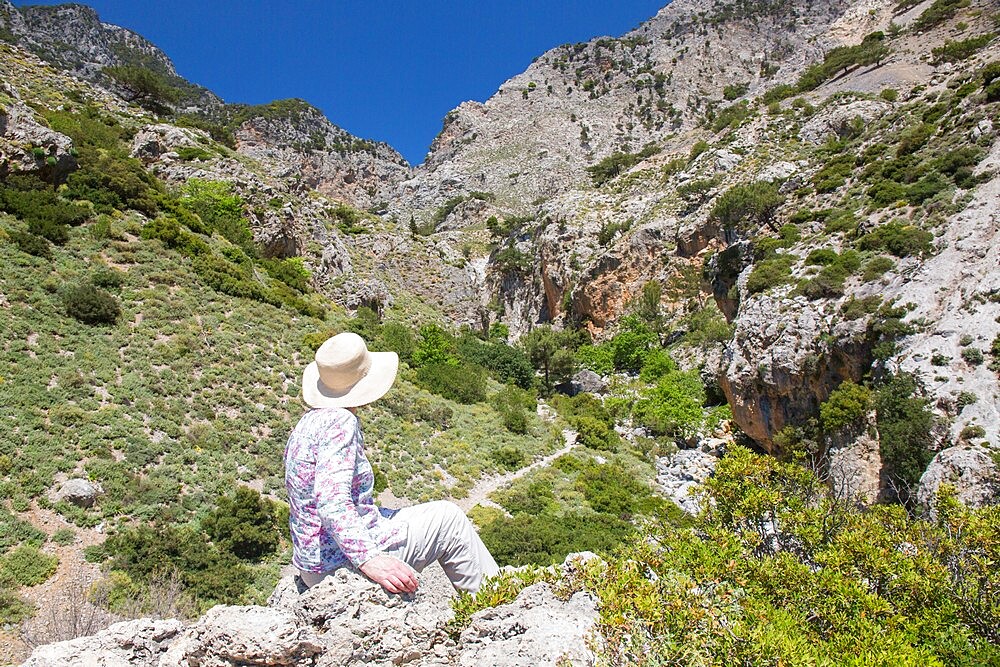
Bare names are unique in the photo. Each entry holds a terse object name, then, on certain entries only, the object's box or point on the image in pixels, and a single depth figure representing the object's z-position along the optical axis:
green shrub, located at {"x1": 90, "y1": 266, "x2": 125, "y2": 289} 16.77
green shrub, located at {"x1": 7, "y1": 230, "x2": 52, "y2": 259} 16.30
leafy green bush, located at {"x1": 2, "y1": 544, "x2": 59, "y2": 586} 7.55
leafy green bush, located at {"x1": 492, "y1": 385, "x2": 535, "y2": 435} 22.86
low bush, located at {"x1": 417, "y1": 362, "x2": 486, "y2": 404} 24.48
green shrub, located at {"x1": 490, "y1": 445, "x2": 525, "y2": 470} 19.17
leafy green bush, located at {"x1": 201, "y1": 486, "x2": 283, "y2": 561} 10.10
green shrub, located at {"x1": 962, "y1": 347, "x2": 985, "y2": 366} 10.94
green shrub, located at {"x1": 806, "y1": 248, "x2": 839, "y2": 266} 18.46
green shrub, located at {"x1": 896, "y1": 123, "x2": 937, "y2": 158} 22.42
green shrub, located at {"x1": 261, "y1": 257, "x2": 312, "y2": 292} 26.66
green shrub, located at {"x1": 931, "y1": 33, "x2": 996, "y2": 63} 32.09
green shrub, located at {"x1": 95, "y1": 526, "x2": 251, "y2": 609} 8.48
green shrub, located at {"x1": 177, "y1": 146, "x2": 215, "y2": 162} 30.33
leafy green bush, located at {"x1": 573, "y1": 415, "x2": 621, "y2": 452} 22.92
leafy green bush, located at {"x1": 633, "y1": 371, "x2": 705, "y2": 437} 25.05
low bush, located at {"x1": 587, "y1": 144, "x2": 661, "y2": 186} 53.59
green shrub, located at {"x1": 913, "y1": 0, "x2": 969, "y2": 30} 38.94
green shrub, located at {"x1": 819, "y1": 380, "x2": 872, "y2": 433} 13.09
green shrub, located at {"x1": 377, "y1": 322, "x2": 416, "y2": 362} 26.97
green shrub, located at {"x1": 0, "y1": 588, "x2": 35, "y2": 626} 6.74
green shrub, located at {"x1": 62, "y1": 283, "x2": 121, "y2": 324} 14.98
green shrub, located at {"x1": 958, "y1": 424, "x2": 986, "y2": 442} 9.57
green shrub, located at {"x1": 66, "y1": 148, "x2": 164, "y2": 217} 20.47
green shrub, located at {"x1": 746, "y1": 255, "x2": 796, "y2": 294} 19.17
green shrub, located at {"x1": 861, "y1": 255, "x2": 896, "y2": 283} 15.78
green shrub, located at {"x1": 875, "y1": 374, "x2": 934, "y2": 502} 10.60
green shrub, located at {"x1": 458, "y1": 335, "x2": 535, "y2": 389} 30.83
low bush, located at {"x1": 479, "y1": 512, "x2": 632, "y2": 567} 11.60
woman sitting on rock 2.97
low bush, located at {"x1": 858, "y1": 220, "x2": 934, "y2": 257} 15.73
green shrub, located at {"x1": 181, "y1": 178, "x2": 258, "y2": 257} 26.44
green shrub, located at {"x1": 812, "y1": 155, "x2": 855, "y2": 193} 25.53
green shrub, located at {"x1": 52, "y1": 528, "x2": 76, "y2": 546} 8.51
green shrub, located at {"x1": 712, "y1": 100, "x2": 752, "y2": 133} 43.68
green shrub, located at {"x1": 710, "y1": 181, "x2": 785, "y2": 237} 29.25
